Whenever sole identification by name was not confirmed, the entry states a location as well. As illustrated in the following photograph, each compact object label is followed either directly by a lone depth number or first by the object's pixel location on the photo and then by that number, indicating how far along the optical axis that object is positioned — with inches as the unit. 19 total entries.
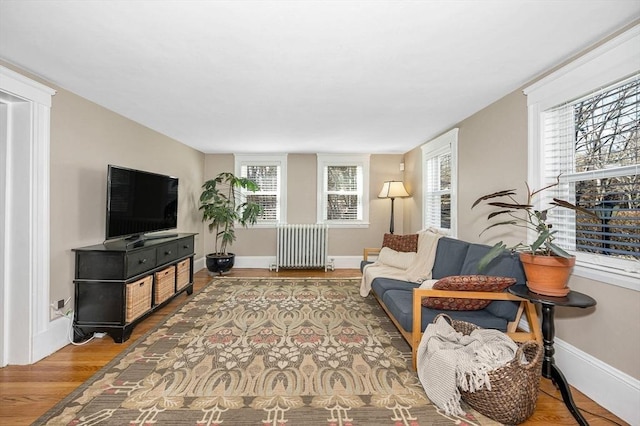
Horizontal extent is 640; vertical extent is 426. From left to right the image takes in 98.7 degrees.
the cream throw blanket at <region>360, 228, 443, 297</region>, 125.4
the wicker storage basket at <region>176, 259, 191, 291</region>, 137.4
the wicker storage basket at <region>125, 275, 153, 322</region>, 99.6
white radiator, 205.8
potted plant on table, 64.7
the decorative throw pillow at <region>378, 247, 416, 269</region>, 138.8
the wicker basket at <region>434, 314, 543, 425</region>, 60.2
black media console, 97.5
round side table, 62.1
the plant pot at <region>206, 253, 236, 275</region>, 186.4
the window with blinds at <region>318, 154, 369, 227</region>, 211.3
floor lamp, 194.4
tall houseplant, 188.9
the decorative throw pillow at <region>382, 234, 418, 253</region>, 145.1
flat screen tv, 105.3
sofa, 79.4
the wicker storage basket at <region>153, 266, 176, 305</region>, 118.2
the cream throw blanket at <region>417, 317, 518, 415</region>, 62.9
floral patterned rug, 63.9
